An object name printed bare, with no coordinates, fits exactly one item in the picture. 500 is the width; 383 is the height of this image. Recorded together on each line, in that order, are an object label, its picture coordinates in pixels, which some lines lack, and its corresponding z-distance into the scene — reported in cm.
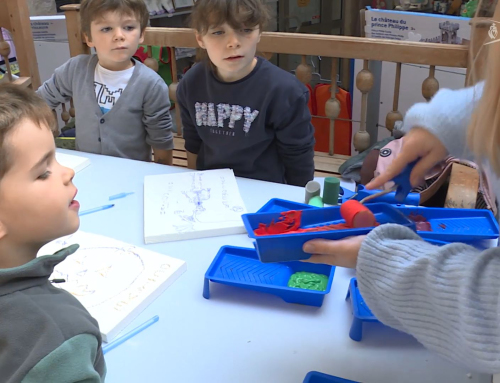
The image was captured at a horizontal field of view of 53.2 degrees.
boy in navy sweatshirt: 119
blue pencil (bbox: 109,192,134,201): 112
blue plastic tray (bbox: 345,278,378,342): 70
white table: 65
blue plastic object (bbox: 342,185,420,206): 81
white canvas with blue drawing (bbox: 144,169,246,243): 96
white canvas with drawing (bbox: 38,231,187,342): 75
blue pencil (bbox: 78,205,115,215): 106
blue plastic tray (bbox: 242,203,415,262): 65
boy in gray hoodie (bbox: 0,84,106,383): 50
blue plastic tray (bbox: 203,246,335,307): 76
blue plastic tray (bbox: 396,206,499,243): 82
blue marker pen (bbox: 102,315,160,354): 70
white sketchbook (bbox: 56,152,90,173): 128
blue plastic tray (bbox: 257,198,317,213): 98
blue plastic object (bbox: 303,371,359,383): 62
